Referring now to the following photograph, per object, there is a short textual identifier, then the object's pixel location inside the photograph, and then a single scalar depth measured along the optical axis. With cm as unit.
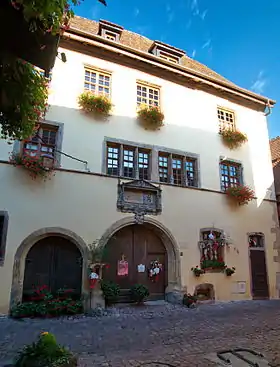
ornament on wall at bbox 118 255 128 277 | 841
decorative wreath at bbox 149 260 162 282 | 877
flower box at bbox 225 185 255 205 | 1005
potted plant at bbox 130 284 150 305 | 812
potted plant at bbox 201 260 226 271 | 910
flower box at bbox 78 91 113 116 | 872
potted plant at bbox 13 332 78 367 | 317
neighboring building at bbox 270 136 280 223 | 1290
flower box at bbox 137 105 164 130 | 948
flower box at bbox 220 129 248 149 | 1088
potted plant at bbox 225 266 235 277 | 938
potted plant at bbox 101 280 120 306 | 757
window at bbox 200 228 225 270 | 920
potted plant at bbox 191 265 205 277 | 892
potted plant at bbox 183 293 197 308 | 821
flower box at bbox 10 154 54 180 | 733
